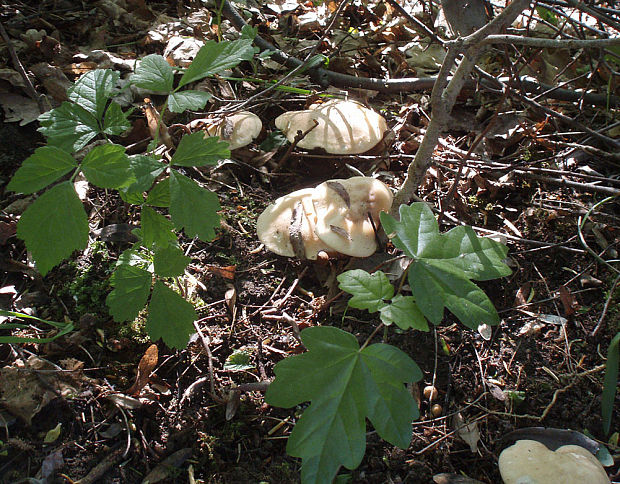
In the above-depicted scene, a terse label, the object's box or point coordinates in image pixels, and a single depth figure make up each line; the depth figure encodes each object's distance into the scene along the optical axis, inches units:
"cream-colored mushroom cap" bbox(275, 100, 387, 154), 20.8
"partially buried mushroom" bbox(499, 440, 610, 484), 14.5
